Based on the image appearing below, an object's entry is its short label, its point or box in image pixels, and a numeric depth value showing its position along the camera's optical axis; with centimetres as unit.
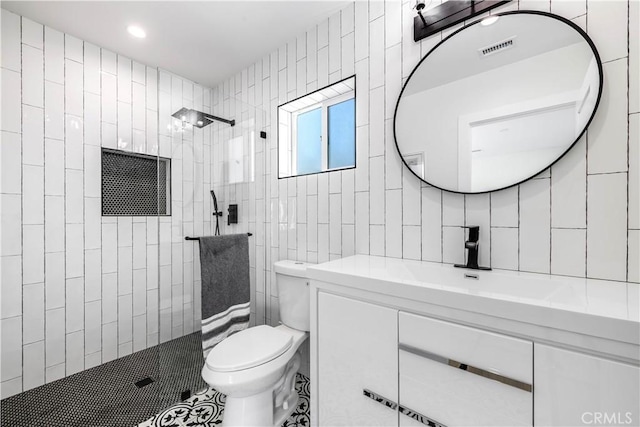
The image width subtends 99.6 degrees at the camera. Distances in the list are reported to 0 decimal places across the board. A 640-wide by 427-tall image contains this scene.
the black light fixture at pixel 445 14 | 120
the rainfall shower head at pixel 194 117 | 169
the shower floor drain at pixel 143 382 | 176
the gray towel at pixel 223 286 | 158
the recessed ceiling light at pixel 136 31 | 180
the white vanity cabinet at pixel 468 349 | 67
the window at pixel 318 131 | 184
